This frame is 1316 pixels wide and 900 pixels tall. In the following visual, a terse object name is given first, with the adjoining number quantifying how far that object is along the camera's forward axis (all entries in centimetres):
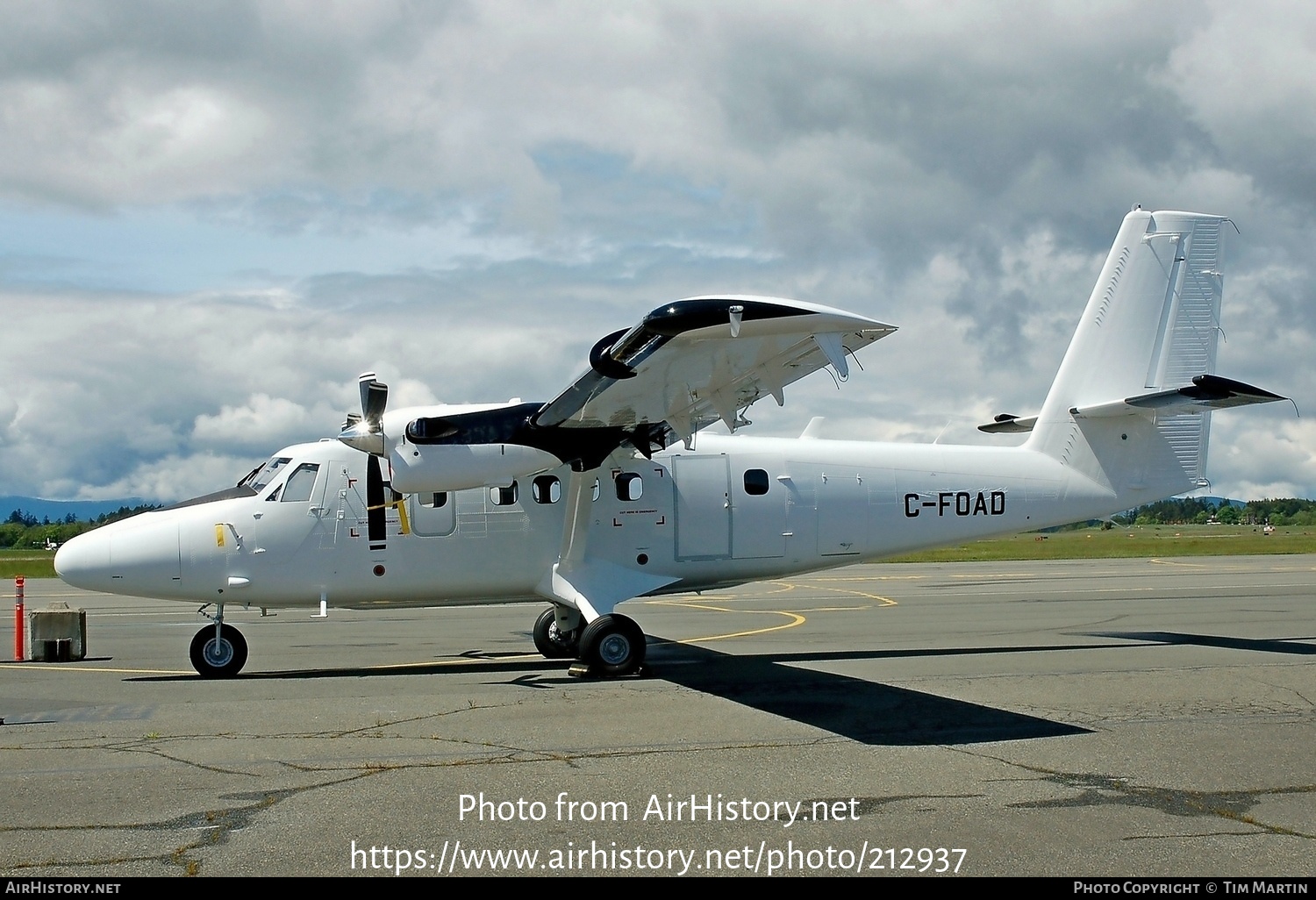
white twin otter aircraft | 1332
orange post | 1695
